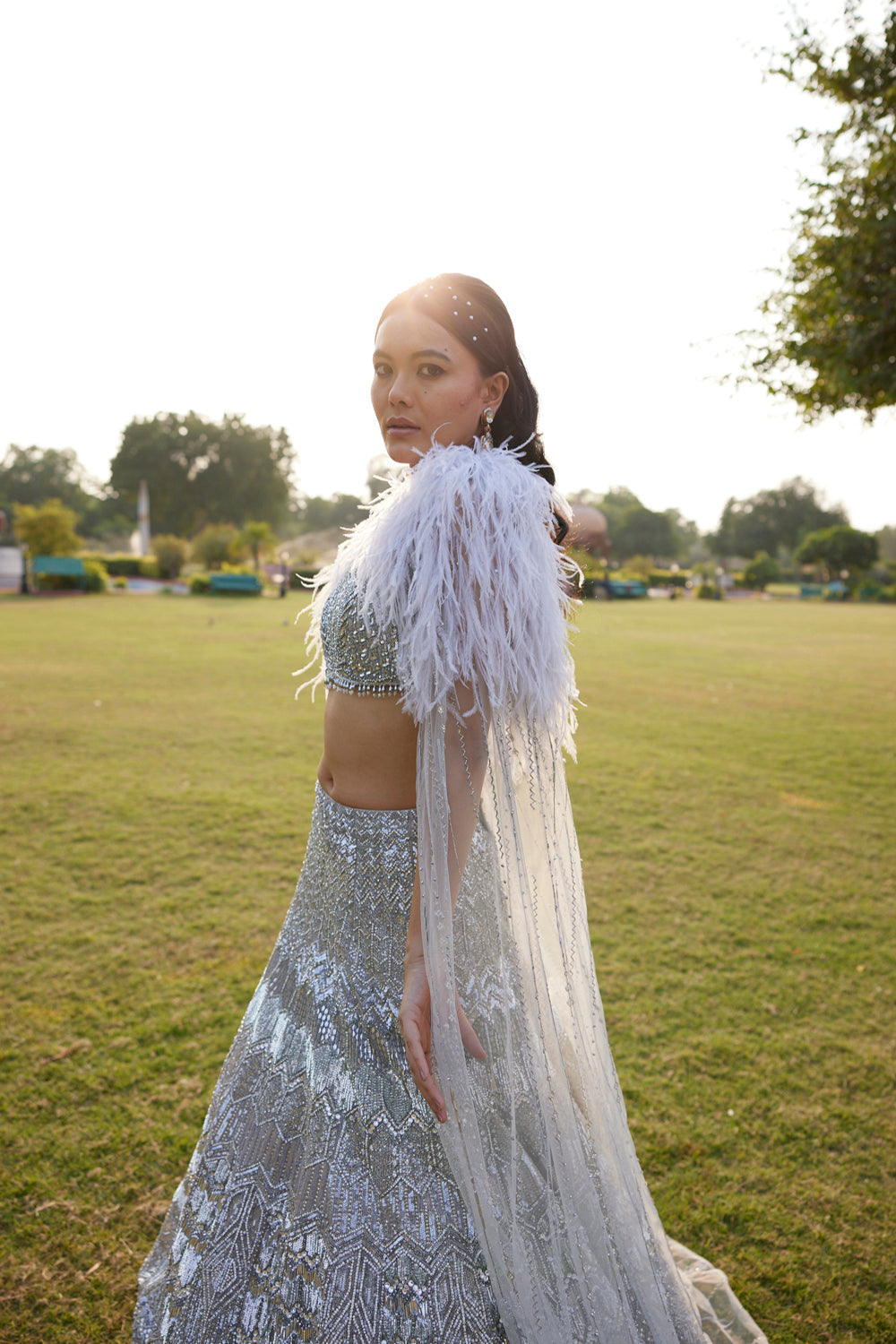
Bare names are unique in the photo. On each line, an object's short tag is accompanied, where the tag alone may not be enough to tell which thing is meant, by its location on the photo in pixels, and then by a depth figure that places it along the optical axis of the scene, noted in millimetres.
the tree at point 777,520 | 80125
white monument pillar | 49875
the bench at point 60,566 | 25516
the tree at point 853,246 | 5957
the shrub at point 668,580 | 50375
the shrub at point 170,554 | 36938
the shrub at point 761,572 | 58347
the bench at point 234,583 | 28156
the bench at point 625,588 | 36688
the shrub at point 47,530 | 28750
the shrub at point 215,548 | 38312
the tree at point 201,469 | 54500
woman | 1225
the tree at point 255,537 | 39500
